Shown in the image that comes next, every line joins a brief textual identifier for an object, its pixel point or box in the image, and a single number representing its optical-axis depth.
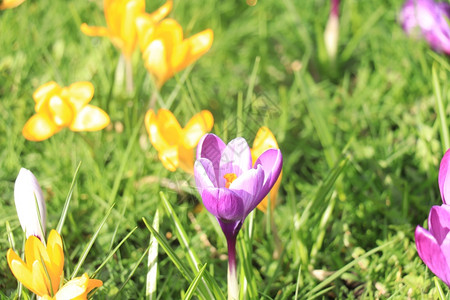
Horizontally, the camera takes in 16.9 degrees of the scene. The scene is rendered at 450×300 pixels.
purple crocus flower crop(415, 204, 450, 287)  0.80
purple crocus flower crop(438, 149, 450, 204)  0.83
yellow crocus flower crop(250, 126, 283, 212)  0.87
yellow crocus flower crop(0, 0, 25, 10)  1.10
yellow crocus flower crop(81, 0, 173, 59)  0.98
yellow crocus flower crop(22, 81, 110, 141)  0.93
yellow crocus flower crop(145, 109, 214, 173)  0.90
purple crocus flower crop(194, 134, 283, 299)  0.81
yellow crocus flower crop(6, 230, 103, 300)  0.81
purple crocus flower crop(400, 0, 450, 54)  1.01
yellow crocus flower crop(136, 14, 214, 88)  0.96
